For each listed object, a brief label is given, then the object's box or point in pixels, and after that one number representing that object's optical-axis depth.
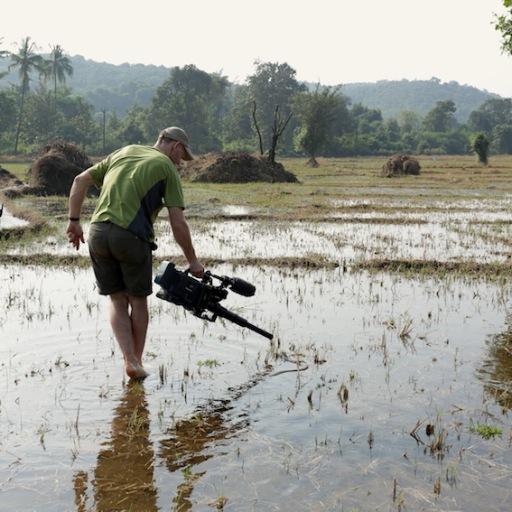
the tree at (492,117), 109.50
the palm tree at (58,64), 95.20
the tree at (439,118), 111.38
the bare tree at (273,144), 33.09
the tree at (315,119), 48.56
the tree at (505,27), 15.98
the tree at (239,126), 89.53
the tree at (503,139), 81.75
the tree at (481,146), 44.34
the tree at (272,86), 101.31
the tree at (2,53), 58.27
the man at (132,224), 5.17
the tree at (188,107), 82.69
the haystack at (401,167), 37.59
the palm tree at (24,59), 78.75
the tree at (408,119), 140.68
